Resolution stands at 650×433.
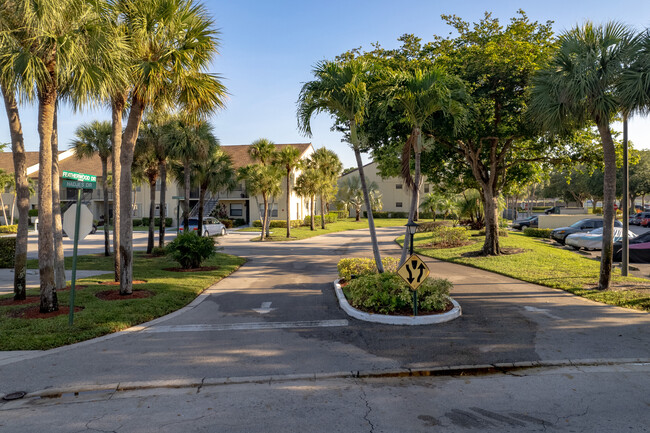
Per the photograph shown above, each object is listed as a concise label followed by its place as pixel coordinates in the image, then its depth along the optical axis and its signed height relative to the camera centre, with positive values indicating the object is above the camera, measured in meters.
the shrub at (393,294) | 8.67 -1.78
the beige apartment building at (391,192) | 69.12 +2.99
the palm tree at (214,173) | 24.93 +2.41
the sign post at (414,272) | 8.21 -1.20
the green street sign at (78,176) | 7.71 +0.66
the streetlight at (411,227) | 8.74 -0.36
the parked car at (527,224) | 40.89 -1.40
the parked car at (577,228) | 27.20 -1.22
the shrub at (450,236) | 24.55 -1.52
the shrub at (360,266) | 11.40 -1.58
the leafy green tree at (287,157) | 32.44 +4.10
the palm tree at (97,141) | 19.36 +3.27
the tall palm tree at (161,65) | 9.74 +3.52
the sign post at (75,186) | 7.68 +0.48
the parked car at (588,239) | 22.21 -1.64
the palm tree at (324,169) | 41.25 +4.17
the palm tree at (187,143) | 19.50 +3.23
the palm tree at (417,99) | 9.83 +2.63
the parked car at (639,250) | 17.42 -1.72
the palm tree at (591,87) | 10.48 +3.13
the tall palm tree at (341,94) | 9.90 +2.76
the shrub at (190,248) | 15.00 -1.33
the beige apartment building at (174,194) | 48.01 +1.62
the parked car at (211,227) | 31.85 -1.25
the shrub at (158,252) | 20.10 -1.97
